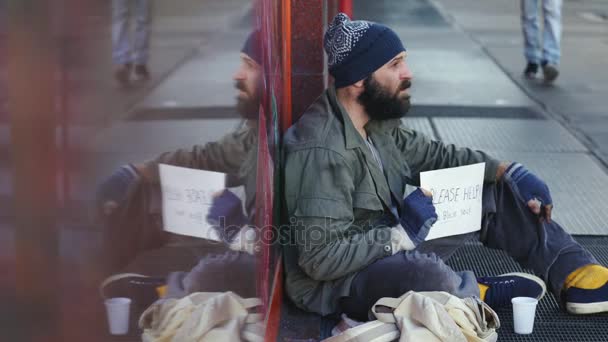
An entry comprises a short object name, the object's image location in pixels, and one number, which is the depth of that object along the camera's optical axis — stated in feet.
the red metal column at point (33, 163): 4.69
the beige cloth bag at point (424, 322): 18.34
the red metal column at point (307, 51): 23.54
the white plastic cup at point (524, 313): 20.71
